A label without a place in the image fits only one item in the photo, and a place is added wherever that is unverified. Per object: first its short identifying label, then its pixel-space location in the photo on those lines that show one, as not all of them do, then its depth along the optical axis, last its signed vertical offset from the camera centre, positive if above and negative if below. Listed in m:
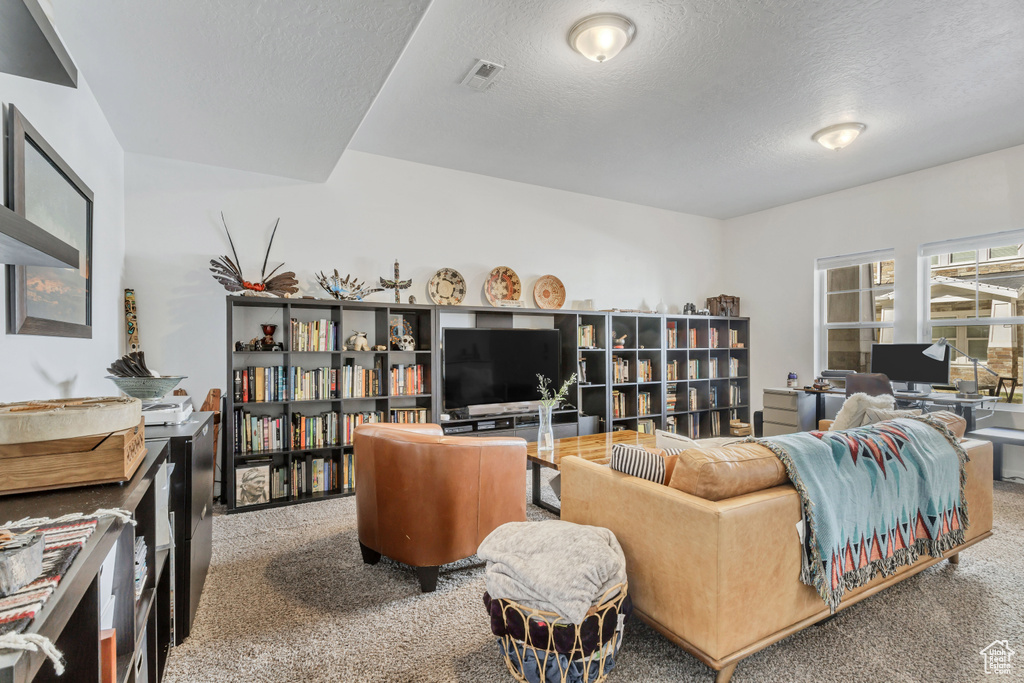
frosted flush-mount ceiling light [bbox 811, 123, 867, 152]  3.54 +1.52
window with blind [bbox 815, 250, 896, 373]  4.99 +0.38
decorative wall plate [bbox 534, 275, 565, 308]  4.88 +0.50
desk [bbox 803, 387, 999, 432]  3.81 -0.48
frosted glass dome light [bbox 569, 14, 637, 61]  2.39 +1.54
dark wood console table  0.58 -0.42
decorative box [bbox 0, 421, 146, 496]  0.99 -0.25
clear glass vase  3.14 -0.59
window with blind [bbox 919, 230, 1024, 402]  4.24 +0.38
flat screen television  4.24 -0.20
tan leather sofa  1.52 -0.74
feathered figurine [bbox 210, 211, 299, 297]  3.37 +0.42
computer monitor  4.21 -0.20
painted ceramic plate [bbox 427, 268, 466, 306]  4.33 +0.48
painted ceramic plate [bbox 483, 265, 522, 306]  4.60 +0.53
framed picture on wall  1.59 +0.46
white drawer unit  4.87 -0.71
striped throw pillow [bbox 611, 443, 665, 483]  1.83 -0.46
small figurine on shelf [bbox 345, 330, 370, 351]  3.82 -0.01
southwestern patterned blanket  1.70 -0.60
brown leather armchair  2.20 -0.70
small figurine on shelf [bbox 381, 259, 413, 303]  4.01 +0.47
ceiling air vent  2.81 +1.58
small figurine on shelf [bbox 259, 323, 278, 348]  3.55 +0.07
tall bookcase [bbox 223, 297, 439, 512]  3.42 -0.37
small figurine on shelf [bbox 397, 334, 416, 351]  4.03 -0.01
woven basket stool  1.43 -0.89
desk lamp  4.12 -0.07
